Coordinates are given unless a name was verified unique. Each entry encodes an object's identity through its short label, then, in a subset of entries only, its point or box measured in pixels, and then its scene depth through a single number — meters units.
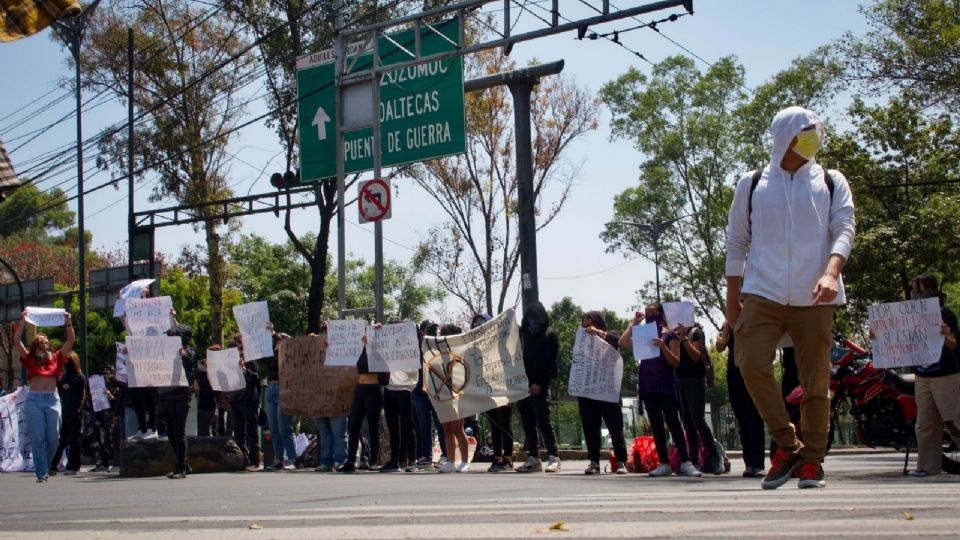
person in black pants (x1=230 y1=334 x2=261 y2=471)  17.72
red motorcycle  11.85
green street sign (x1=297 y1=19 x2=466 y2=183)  18.52
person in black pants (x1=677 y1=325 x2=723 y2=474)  12.20
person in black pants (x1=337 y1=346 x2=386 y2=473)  15.27
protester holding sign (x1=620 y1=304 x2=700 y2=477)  12.33
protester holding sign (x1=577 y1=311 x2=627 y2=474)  13.29
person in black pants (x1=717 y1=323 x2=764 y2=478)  11.09
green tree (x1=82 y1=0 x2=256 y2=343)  33.34
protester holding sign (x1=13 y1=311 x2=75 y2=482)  14.59
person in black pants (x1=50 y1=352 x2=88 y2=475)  17.42
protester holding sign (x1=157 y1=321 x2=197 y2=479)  14.84
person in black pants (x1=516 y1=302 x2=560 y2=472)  13.75
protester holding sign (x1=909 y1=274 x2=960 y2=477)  10.57
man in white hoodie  6.62
